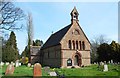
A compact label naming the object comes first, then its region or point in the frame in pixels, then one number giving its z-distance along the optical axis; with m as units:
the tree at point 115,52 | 19.43
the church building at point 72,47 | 17.09
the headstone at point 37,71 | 7.36
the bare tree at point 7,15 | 13.03
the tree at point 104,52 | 20.57
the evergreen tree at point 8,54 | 24.39
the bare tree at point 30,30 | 25.50
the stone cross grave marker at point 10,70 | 9.07
